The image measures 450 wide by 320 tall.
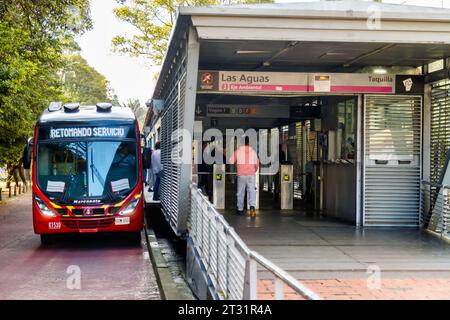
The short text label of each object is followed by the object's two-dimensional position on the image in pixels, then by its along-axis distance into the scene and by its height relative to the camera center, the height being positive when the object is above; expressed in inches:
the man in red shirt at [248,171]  561.6 -9.9
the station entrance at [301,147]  542.3 +13.0
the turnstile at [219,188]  636.7 -27.9
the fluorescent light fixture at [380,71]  520.4 +71.4
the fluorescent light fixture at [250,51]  468.8 +78.1
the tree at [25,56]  652.7 +123.5
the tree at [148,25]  1338.6 +279.4
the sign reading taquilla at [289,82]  472.4 +57.3
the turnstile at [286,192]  654.5 -32.4
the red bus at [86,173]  506.3 -11.5
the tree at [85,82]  2637.8 +328.8
